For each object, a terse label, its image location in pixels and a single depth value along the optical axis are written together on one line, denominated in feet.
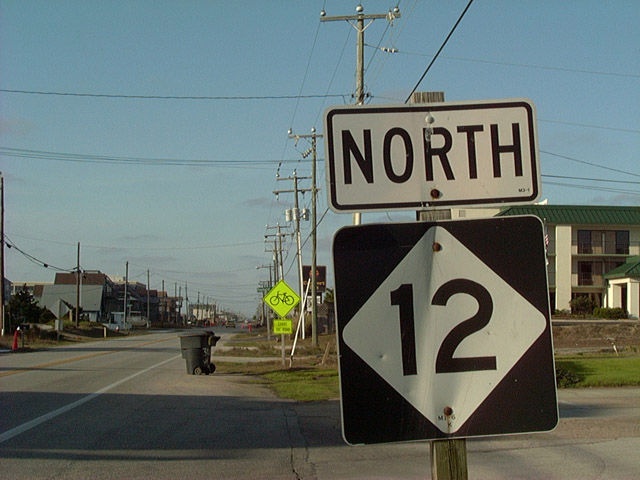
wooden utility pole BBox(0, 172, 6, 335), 151.33
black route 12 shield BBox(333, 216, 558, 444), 9.12
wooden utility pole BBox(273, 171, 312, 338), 175.01
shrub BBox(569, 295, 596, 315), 193.47
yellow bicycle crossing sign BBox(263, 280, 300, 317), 91.15
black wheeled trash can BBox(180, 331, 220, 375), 79.82
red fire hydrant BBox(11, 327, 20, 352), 131.34
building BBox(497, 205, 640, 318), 199.11
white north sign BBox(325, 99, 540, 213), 9.93
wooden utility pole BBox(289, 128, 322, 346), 133.78
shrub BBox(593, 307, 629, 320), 184.75
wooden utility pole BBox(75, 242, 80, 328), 247.70
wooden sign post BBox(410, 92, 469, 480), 9.48
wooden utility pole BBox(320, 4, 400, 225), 83.25
